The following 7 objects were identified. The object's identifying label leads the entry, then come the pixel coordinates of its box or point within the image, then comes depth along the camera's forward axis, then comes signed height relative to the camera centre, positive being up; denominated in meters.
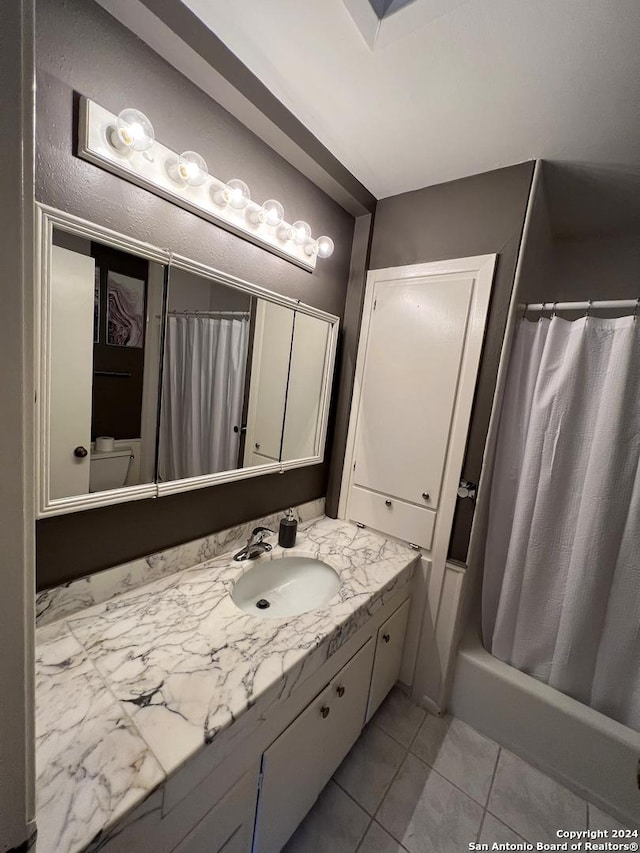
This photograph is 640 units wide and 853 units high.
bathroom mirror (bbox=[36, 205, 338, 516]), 0.81 +0.00
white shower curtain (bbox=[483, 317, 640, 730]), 1.20 -0.39
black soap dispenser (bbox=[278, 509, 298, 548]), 1.36 -0.62
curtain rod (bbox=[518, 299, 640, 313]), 1.16 +0.41
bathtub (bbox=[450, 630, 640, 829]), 1.17 -1.25
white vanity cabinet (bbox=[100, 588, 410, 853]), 0.60 -0.94
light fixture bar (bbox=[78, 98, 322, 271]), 0.77 +0.52
